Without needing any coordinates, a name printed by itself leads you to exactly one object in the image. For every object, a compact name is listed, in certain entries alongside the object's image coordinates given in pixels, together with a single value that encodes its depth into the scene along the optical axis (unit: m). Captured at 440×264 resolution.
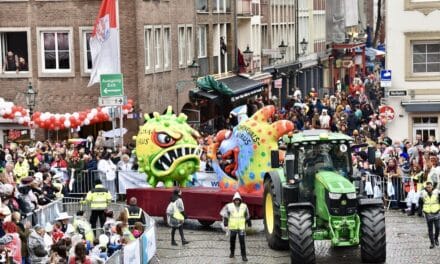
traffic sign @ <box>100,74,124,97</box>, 33.81
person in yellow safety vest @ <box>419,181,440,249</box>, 26.28
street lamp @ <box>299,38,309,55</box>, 71.10
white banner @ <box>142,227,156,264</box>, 24.02
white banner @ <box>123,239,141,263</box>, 21.98
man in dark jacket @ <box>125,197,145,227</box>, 26.33
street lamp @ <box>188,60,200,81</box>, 48.78
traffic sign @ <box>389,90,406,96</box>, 42.09
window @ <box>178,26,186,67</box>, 49.94
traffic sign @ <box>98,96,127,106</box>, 33.72
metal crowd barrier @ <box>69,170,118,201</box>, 35.19
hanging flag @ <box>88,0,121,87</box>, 38.66
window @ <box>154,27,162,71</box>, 46.03
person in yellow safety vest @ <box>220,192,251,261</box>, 25.42
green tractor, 23.56
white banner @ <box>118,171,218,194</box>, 33.29
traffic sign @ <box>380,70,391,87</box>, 41.56
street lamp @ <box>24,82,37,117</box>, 38.81
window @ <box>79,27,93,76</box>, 42.75
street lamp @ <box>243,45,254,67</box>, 60.16
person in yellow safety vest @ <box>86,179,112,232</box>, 28.23
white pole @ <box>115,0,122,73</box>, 40.11
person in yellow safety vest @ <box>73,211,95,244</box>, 23.80
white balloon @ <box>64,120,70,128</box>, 41.25
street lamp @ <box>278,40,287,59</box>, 64.19
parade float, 29.73
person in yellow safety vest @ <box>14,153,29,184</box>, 31.35
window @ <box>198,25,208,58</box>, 54.00
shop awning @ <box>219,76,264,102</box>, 55.38
